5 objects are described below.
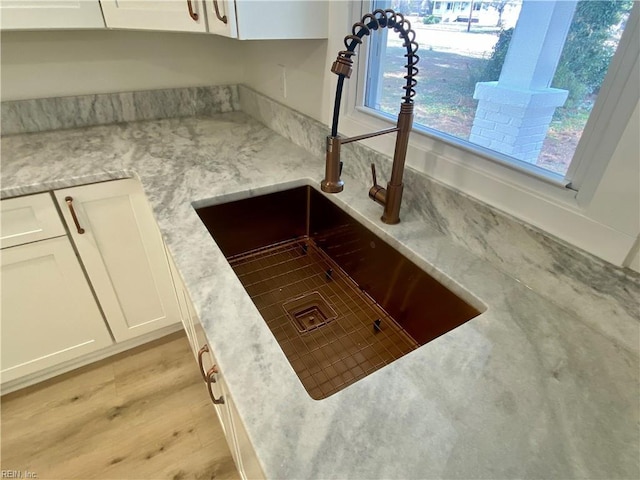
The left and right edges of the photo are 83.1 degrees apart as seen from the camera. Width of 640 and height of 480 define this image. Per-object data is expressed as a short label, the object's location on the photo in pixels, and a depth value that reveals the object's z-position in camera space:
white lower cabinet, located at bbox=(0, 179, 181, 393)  1.25
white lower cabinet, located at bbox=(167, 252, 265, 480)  0.65
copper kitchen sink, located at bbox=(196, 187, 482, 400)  0.86
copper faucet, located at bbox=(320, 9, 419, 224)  0.72
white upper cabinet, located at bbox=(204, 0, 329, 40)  1.00
